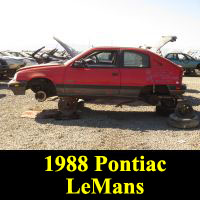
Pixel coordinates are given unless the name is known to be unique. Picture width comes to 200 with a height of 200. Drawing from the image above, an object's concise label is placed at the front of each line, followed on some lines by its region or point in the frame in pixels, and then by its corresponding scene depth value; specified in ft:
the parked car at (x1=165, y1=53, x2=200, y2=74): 63.82
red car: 24.30
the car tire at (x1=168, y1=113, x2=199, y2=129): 21.97
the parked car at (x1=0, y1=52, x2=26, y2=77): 49.57
